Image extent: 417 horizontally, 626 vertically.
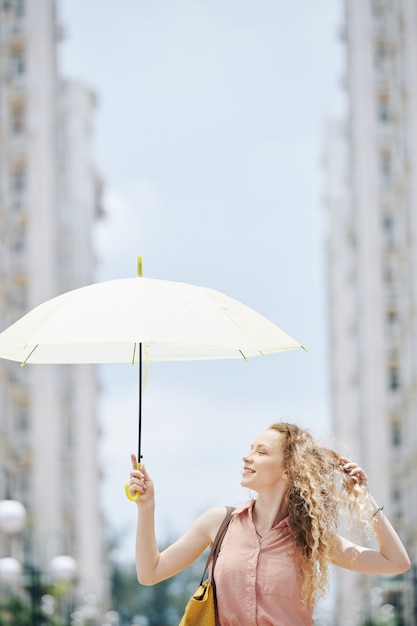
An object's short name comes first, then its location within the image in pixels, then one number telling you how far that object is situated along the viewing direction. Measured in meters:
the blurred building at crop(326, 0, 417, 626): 49.94
